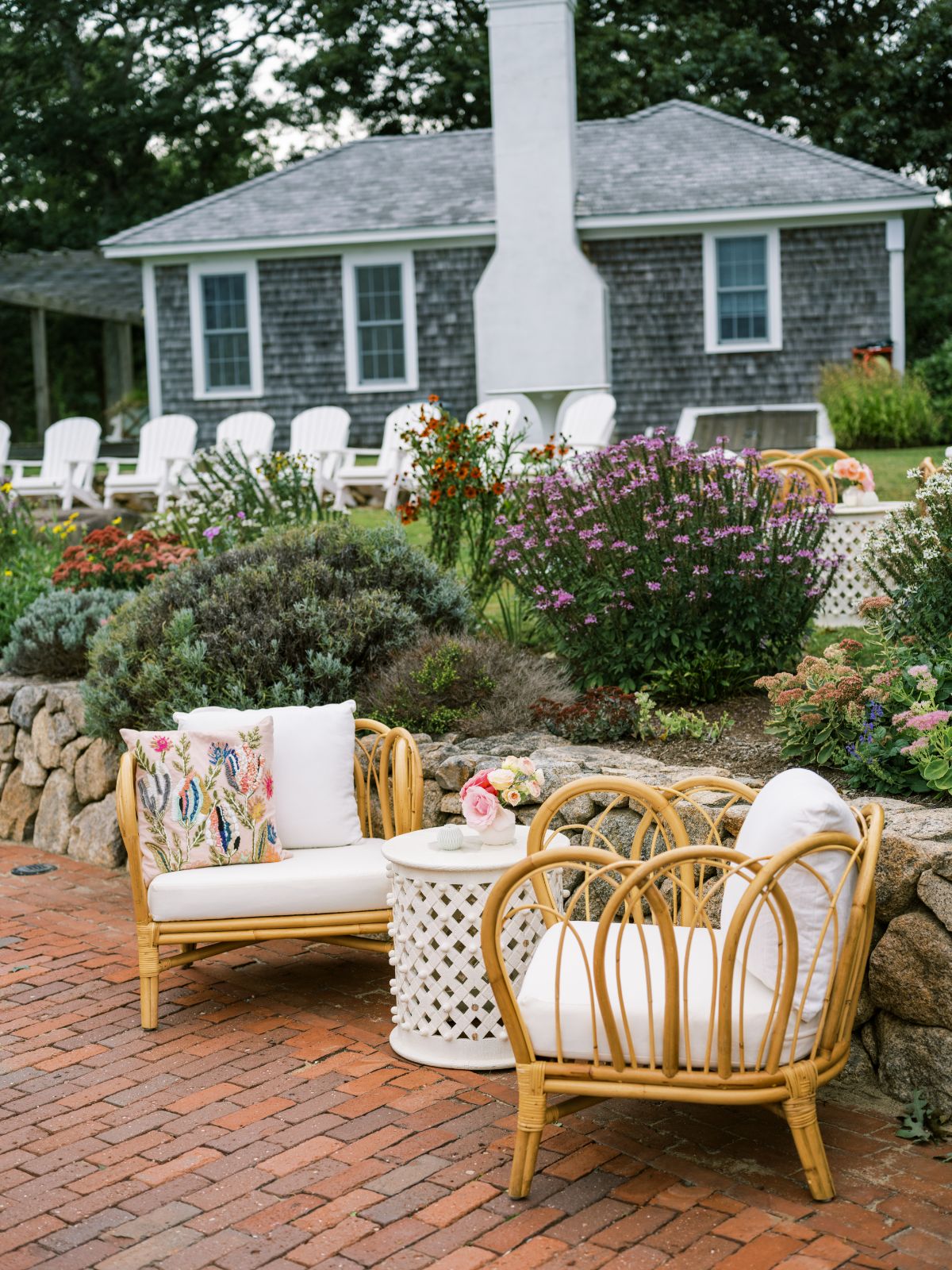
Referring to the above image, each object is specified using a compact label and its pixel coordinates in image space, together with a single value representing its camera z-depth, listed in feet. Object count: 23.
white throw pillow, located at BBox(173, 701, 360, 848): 15.21
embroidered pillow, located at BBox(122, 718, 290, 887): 14.53
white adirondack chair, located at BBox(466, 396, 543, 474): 36.88
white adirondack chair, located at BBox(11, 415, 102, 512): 45.03
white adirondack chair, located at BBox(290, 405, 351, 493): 43.34
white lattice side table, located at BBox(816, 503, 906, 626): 23.35
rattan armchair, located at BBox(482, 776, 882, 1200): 10.00
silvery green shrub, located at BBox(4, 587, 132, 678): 22.25
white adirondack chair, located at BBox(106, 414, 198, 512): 43.73
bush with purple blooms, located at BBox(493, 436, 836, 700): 18.37
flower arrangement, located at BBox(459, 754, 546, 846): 13.12
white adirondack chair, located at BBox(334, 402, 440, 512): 40.91
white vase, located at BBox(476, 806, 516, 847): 13.43
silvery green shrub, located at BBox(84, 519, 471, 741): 18.42
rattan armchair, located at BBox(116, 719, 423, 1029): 14.08
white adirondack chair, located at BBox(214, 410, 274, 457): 44.75
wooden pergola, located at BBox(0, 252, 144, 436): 66.13
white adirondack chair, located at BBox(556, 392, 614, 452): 38.91
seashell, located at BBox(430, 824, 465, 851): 13.25
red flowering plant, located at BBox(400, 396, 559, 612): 23.13
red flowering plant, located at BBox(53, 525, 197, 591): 24.84
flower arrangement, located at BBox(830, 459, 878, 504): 24.39
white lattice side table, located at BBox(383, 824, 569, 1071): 12.85
